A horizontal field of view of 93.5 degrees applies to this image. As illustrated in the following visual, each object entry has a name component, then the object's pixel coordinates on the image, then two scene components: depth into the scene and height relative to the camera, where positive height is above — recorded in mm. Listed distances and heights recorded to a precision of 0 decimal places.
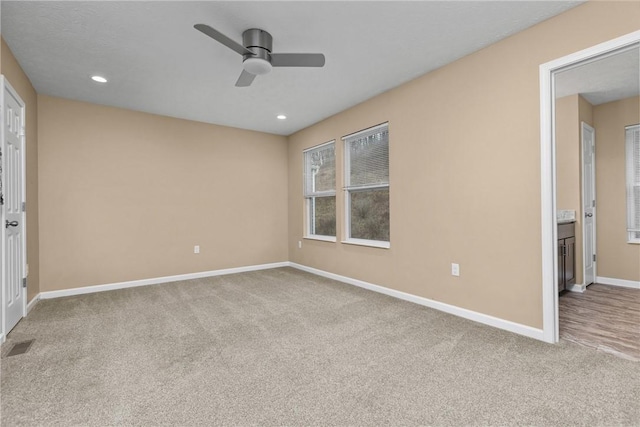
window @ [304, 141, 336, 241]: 4809 +374
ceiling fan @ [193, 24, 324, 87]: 2313 +1215
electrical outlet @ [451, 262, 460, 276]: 2914 -567
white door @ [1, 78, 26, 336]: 2557 +95
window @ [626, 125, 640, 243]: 3908 +350
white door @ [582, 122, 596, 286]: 3932 +85
